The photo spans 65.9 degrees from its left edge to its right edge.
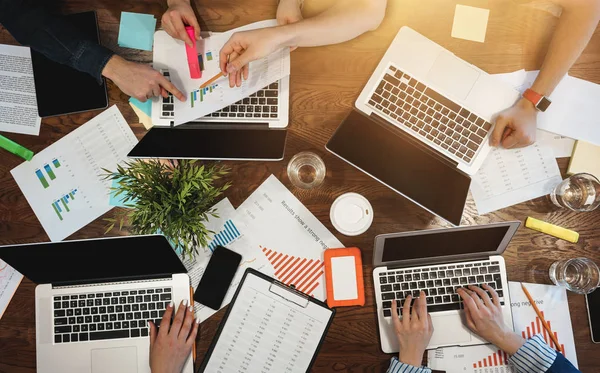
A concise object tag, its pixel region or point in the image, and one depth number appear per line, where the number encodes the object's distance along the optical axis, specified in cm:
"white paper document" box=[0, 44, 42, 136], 139
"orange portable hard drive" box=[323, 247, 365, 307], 132
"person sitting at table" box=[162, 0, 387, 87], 123
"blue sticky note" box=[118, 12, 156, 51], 139
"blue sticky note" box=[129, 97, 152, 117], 135
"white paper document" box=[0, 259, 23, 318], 136
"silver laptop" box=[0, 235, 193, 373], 131
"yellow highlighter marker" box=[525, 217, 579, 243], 134
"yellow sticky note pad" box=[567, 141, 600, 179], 134
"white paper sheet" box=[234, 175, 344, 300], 134
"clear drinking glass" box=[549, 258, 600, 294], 131
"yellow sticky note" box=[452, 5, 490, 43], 138
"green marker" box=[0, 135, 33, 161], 139
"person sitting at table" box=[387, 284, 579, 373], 124
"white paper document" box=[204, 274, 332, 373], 131
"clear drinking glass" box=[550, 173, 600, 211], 133
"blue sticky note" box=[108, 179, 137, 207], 135
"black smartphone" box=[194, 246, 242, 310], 133
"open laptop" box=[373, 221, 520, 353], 130
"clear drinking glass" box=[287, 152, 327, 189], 136
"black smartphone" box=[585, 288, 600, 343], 131
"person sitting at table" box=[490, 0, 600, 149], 128
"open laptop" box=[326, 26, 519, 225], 130
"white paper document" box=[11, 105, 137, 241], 137
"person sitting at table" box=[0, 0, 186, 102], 131
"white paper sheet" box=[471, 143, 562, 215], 134
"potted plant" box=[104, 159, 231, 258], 117
